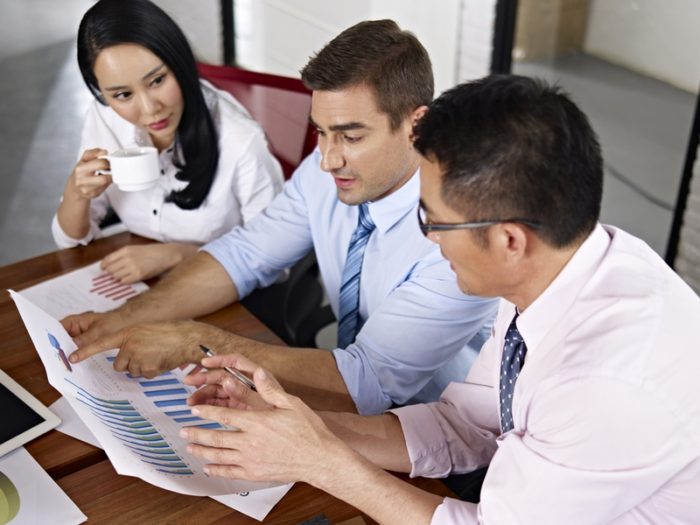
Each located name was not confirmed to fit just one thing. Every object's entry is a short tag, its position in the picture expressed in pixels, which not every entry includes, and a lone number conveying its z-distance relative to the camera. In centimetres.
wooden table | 129
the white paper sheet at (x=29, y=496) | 128
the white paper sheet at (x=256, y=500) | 130
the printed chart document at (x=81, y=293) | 181
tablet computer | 142
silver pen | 138
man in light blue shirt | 159
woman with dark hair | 196
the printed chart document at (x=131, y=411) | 132
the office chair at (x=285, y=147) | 211
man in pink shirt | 109
